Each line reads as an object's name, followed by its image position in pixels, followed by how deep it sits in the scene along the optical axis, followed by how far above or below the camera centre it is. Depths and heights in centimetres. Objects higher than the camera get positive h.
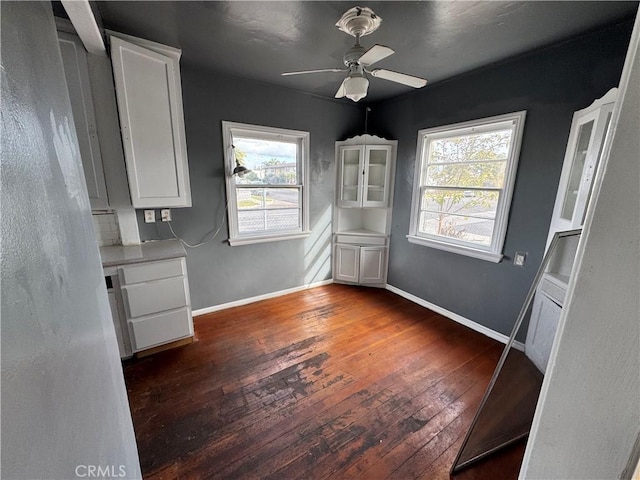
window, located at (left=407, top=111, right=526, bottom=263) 243 +2
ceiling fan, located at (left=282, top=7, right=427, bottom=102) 153 +77
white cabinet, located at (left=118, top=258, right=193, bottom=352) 206 -99
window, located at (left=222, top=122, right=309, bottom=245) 289 -1
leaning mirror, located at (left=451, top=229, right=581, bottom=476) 117 -91
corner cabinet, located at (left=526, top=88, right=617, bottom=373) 118 -14
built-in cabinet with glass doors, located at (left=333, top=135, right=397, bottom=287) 343 -32
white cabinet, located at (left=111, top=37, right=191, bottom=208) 195 +45
